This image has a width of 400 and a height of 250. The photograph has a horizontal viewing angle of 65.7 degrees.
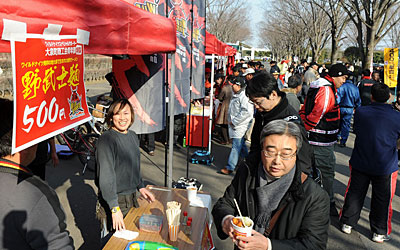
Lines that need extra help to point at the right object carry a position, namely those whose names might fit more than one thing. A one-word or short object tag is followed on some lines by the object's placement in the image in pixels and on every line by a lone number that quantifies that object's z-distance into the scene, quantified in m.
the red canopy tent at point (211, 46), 7.09
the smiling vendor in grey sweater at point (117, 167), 2.49
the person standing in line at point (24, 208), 1.43
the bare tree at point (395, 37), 38.75
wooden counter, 2.16
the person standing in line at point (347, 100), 7.54
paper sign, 1.46
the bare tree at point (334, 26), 18.00
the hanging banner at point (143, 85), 3.85
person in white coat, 5.80
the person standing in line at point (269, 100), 2.78
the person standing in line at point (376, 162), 3.70
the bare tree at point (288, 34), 34.59
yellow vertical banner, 10.40
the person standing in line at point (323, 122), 4.11
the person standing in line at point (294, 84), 5.86
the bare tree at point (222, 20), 24.89
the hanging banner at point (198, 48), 5.06
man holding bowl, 1.65
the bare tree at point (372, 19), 11.98
